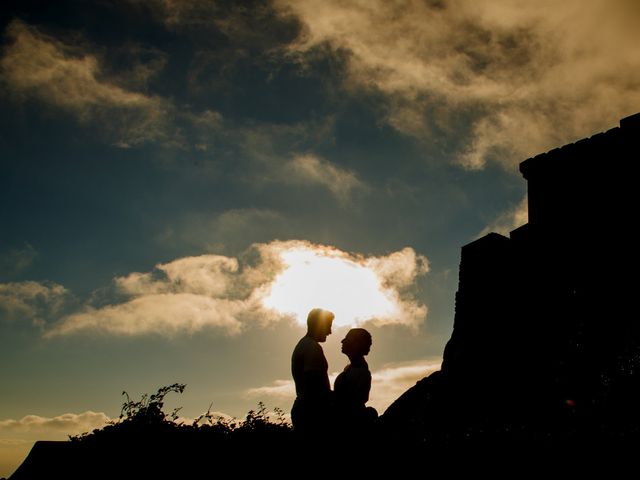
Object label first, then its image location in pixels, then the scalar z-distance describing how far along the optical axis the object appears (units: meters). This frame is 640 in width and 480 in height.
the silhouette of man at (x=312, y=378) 5.58
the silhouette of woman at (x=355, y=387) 5.57
